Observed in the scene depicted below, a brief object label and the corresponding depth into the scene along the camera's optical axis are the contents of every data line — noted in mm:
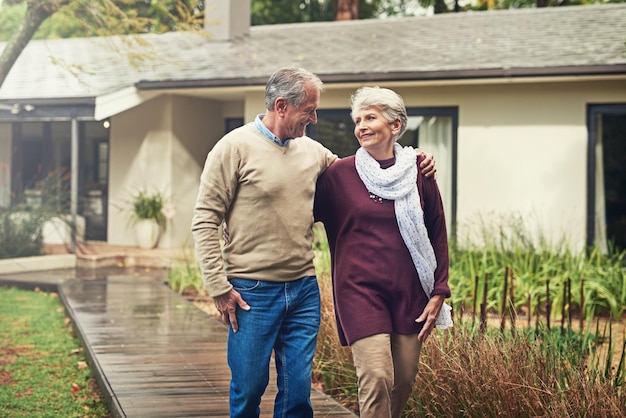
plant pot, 14984
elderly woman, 3660
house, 12164
